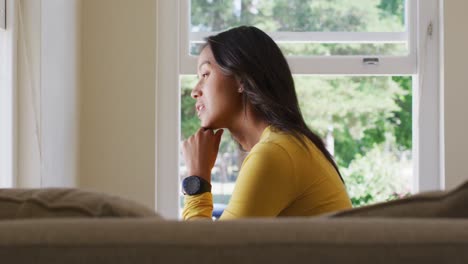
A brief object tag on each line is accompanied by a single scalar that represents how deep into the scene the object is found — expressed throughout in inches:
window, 144.2
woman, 82.4
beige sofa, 40.8
